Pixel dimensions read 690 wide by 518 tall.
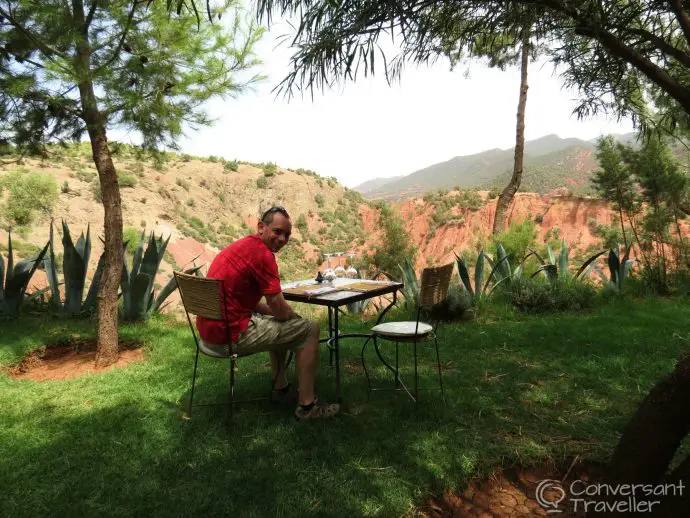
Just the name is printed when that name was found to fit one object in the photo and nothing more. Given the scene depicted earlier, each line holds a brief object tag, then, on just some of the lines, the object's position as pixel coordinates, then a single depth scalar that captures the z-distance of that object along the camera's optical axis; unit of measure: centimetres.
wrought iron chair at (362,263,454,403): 265
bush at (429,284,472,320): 507
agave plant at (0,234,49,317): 461
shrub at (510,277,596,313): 535
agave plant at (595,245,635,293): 569
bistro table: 260
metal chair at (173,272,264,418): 222
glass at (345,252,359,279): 371
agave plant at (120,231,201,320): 474
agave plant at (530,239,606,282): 568
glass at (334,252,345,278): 374
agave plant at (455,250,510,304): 554
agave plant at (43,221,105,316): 450
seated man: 241
